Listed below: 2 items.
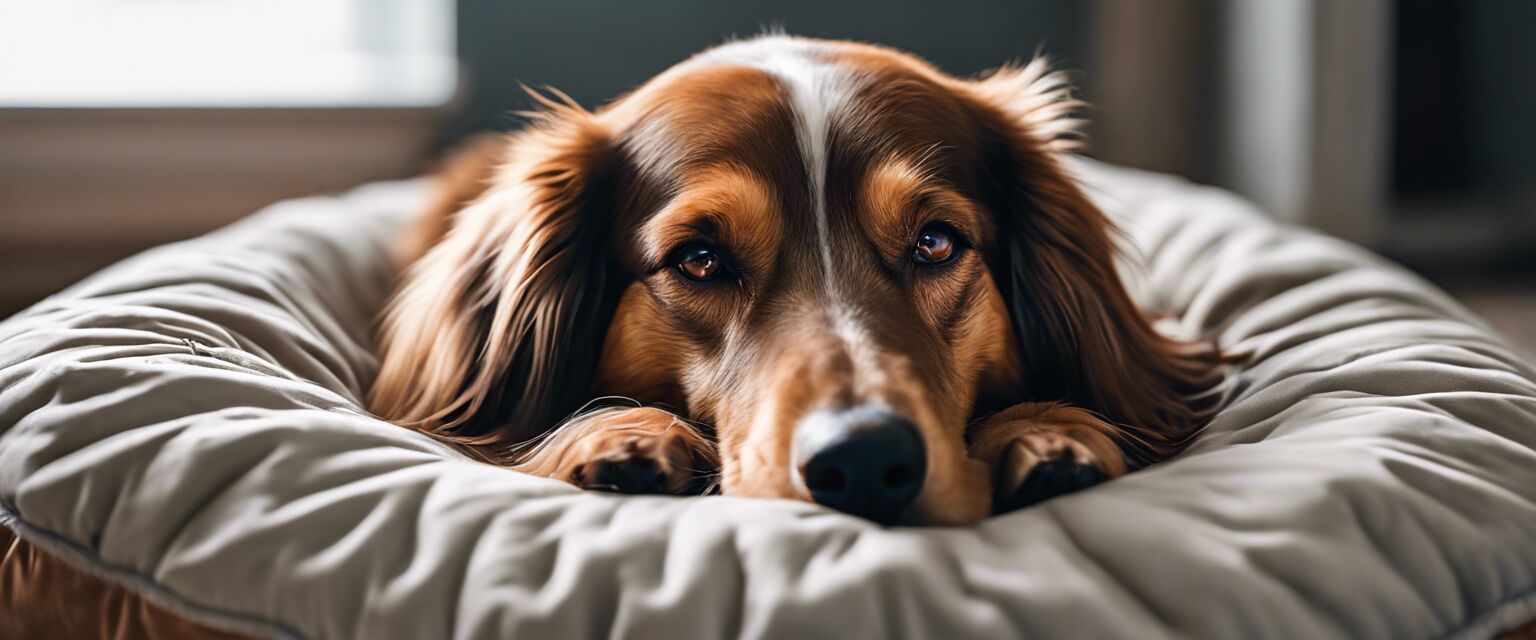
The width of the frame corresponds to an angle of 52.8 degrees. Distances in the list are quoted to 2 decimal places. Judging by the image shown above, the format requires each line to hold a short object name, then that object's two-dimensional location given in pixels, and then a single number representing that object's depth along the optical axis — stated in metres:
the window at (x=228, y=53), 1.39
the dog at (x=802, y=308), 0.53
